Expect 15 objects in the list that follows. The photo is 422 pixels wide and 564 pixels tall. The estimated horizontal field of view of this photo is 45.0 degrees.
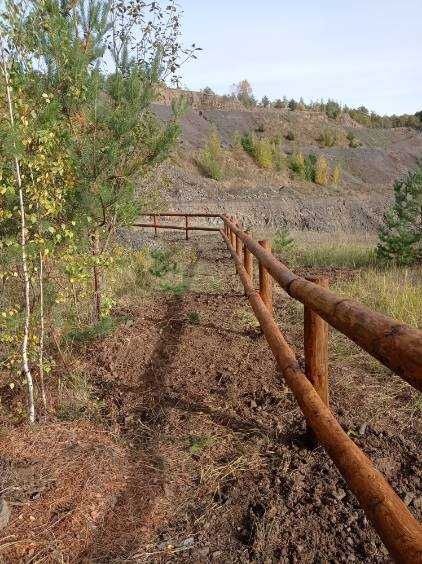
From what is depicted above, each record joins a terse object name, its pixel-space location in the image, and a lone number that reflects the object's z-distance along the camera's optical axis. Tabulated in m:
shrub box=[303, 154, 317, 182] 34.09
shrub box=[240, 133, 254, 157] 34.91
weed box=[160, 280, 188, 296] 7.59
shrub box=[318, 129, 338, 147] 44.53
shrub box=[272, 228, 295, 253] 12.65
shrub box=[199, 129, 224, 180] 30.38
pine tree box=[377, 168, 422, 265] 10.90
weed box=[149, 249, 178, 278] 8.82
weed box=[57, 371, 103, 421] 3.98
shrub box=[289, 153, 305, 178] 34.48
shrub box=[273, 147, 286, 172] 34.52
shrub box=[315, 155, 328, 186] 33.94
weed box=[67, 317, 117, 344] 5.36
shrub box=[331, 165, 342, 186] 34.91
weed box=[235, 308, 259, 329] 5.77
